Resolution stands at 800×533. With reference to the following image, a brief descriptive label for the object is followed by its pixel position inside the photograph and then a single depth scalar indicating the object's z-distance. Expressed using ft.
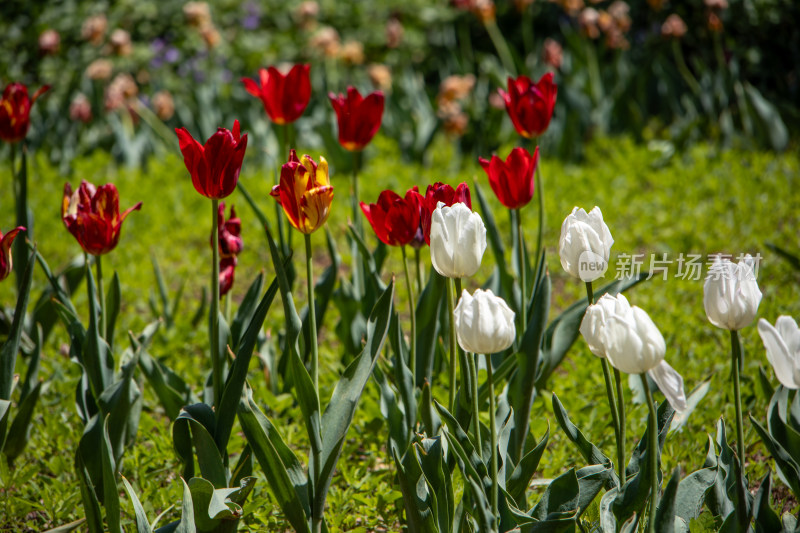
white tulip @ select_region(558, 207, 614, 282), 8.70
